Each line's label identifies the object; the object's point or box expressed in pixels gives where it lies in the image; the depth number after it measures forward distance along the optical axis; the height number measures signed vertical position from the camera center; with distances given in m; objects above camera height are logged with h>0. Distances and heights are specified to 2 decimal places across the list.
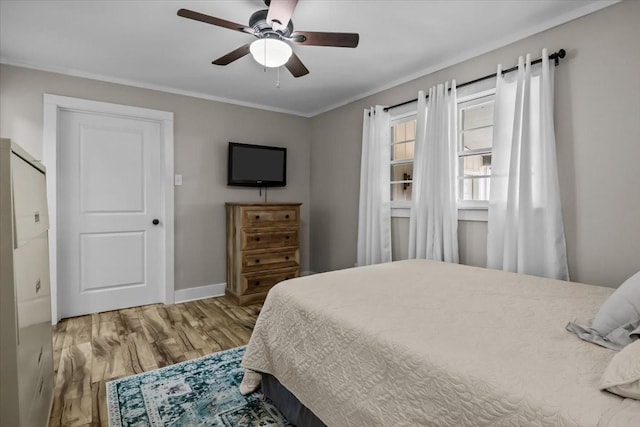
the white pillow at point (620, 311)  1.11 -0.35
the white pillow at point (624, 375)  0.75 -0.40
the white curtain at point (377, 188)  3.38 +0.19
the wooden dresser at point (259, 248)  3.59 -0.47
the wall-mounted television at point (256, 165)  3.90 +0.49
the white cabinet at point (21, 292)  0.99 -0.30
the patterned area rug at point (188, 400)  1.67 -1.08
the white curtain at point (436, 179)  2.76 +0.24
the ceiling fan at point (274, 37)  1.80 +1.00
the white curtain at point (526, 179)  2.19 +0.19
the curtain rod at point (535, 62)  2.16 +1.01
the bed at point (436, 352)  0.83 -0.45
